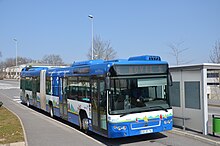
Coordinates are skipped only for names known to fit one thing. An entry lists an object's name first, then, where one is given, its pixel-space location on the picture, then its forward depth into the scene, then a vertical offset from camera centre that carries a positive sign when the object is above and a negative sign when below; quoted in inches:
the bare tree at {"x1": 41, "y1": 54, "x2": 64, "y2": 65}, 4601.4 +316.1
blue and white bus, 363.6 -25.9
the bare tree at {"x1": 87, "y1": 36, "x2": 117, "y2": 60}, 1456.4 +135.0
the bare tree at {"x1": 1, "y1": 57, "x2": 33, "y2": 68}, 6037.4 +375.0
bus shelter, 419.5 -29.4
